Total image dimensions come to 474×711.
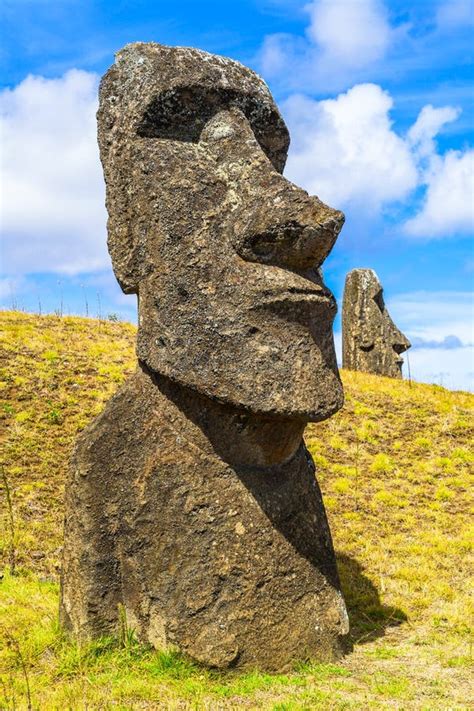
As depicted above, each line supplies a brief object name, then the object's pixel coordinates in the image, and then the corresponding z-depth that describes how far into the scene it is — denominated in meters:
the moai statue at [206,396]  5.10
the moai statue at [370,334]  18.88
